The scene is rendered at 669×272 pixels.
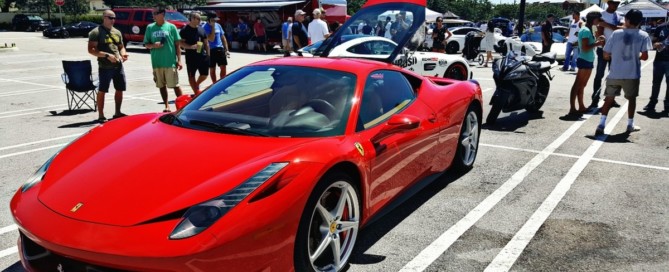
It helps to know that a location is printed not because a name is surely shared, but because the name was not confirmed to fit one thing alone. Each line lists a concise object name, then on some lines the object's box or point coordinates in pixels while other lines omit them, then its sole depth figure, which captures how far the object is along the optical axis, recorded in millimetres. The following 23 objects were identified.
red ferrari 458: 2457
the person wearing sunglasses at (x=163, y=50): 8570
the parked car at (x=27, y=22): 44188
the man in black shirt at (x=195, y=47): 9461
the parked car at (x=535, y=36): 20630
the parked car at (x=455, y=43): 23891
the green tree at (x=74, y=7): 62131
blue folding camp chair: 8734
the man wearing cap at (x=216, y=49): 10961
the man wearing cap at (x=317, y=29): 13383
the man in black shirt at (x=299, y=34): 13500
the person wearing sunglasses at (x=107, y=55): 7996
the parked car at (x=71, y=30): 34469
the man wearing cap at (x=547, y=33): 16453
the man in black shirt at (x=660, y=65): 9102
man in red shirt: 24734
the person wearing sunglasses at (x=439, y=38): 16506
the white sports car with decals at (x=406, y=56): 10016
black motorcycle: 8148
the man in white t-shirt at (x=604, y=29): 9209
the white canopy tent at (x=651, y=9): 40094
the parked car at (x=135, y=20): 24453
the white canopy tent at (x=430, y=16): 30719
